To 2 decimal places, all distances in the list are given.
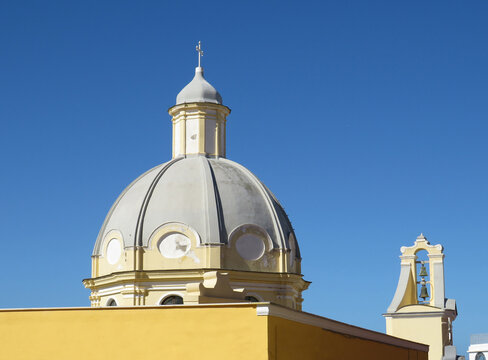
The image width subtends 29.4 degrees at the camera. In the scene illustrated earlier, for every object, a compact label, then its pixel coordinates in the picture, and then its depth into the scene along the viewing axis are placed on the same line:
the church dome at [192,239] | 27.44
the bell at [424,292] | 29.66
